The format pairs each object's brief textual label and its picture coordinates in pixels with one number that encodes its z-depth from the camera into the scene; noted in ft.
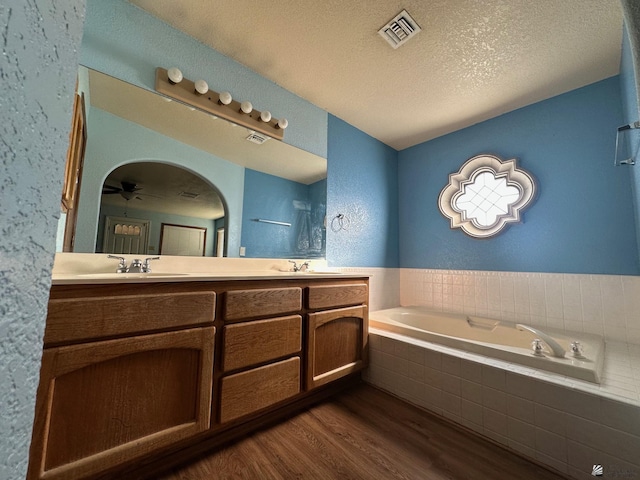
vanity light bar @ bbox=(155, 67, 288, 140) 4.85
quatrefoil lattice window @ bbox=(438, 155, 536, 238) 7.02
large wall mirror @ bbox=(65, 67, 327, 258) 4.34
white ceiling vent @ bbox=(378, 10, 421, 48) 4.73
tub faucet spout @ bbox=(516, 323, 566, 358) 4.32
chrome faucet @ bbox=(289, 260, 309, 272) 6.61
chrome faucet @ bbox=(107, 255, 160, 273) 4.30
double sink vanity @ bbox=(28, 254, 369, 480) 2.80
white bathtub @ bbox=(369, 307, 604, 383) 4.03
